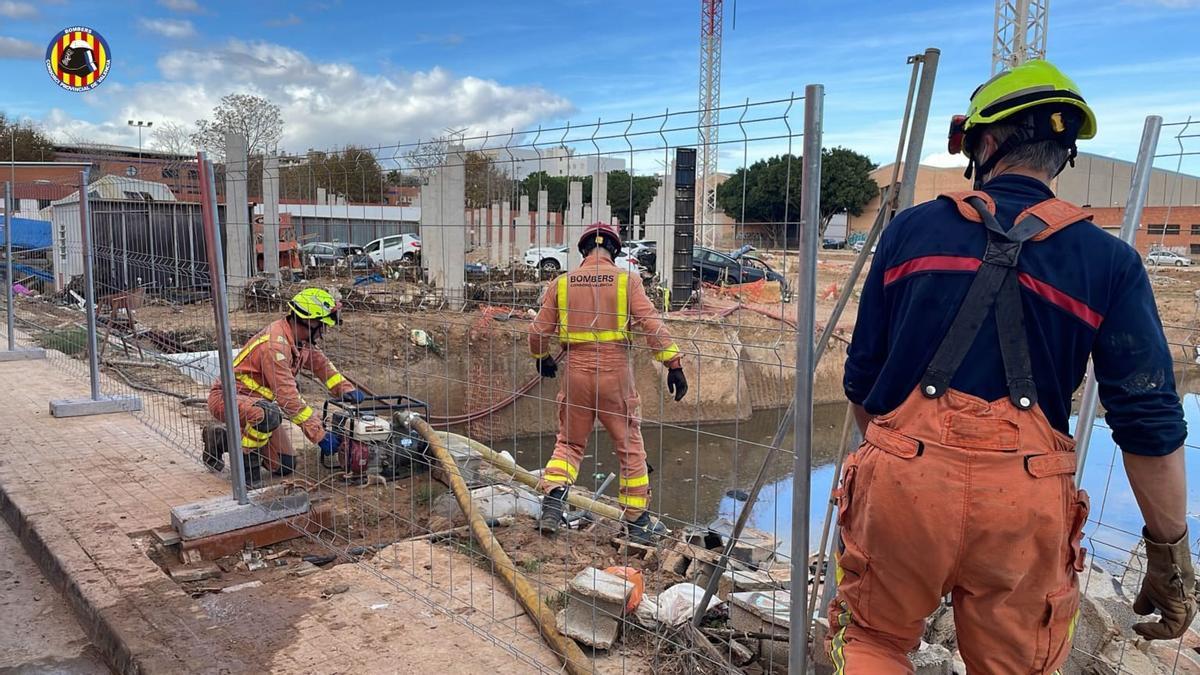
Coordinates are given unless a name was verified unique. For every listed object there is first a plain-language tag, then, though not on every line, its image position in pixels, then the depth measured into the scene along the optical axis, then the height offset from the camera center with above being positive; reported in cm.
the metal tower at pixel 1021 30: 4222 +1111
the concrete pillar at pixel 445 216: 383 +13
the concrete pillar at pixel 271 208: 480 +20
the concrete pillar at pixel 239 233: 535 +7
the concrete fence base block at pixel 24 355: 1031 -144
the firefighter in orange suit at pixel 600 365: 488 -72
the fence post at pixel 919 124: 252 +37
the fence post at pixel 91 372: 657 -117
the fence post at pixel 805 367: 231 -35
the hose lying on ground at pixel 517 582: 324 -155
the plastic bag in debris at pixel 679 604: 343 -152
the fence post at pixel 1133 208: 263 +12
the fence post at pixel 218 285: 426 -22
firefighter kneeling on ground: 549 -97
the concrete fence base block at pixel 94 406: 740 -150
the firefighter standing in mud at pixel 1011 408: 176 -35
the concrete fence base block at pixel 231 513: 448 -151
